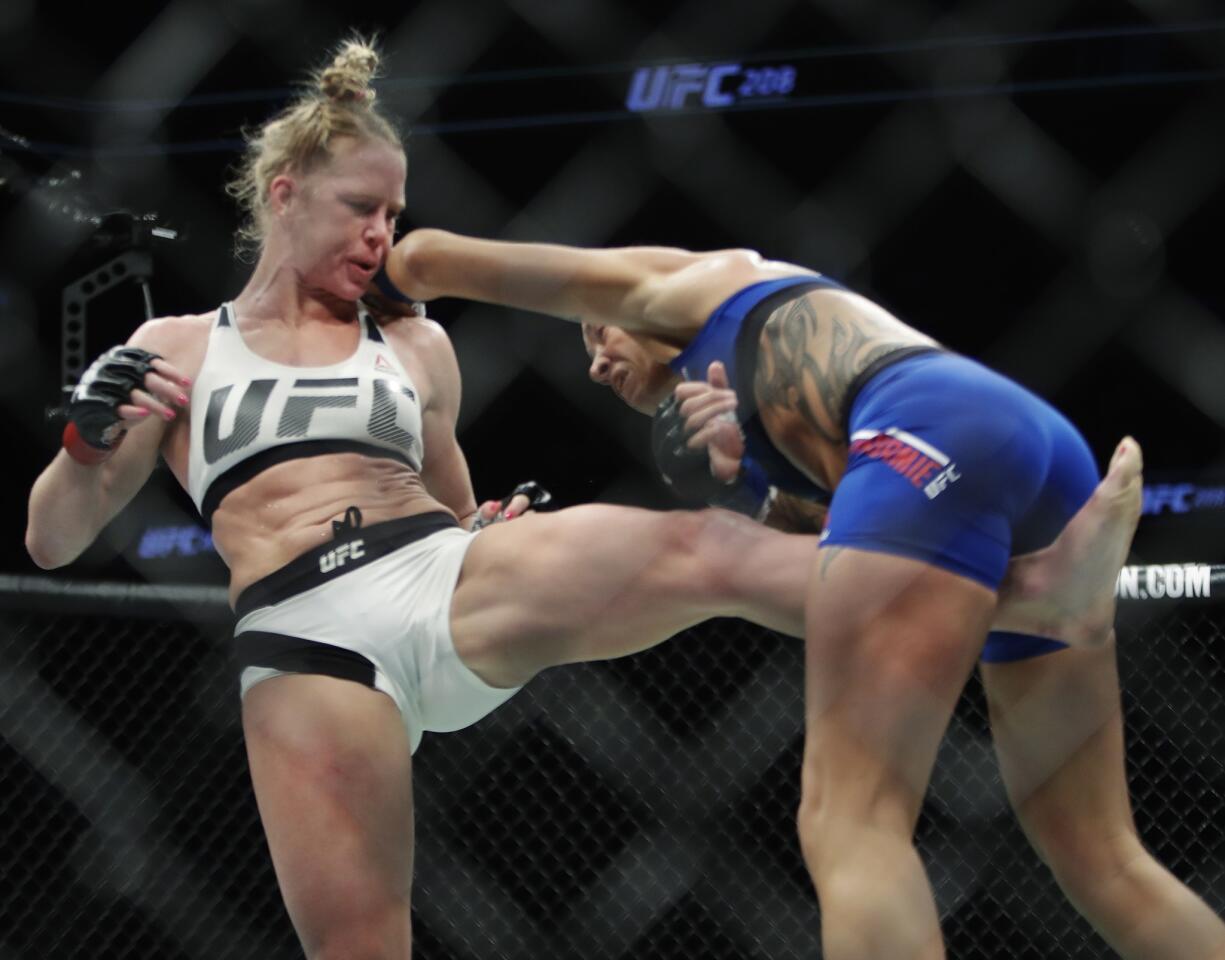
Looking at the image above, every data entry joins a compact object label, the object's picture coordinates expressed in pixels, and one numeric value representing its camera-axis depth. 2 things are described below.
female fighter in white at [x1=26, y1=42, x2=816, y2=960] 7.49
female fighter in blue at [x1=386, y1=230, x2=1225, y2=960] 7.16
